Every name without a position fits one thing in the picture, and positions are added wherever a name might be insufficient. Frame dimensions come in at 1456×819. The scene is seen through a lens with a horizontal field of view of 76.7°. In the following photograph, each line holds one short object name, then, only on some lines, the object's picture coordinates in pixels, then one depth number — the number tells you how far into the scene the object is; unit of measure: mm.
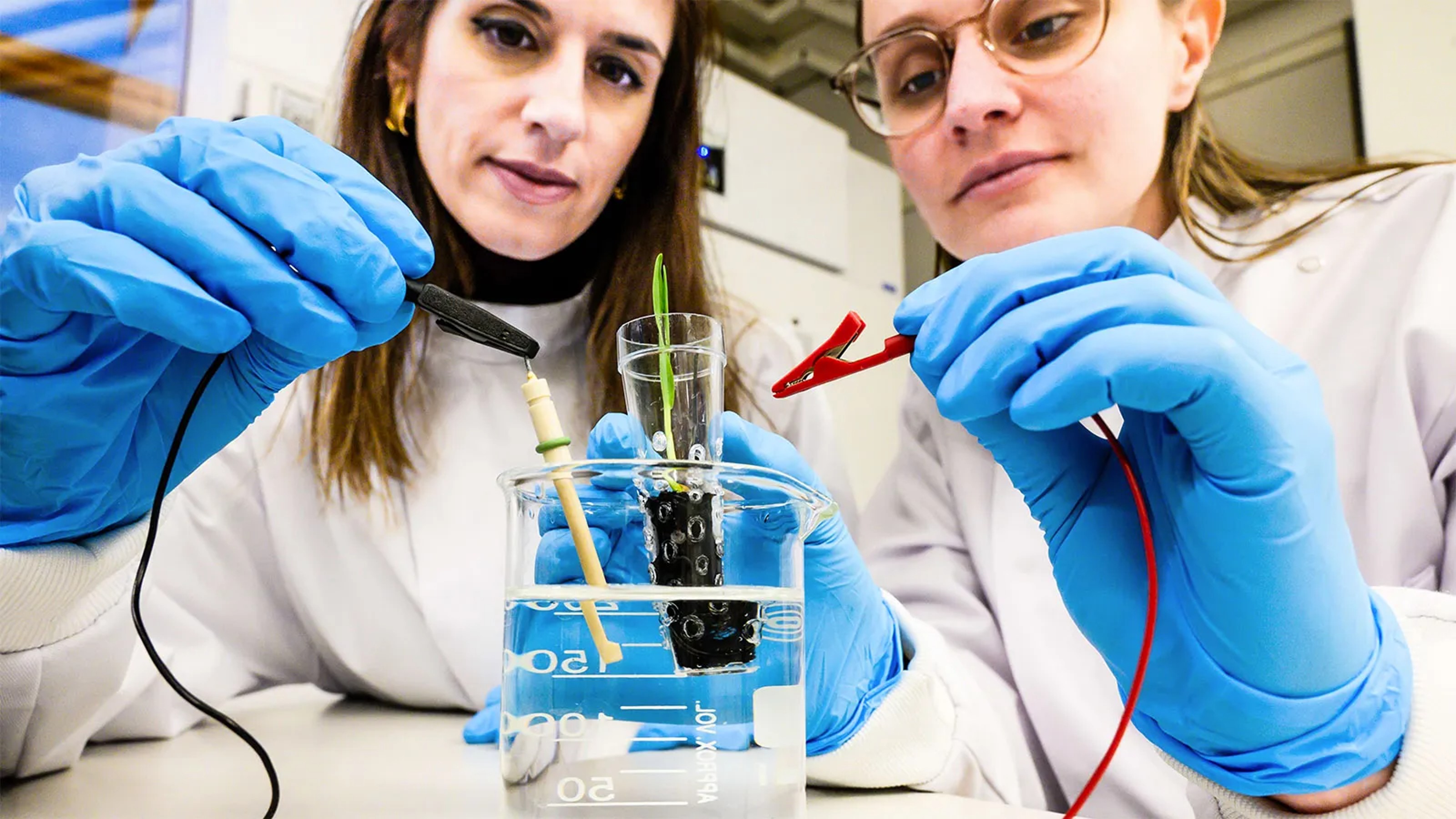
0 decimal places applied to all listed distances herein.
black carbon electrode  210
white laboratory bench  252
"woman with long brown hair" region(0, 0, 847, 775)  254
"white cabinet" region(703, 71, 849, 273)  1038
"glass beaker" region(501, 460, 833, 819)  202
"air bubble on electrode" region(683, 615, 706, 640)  210
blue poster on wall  520
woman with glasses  229
